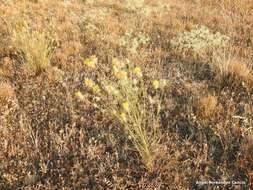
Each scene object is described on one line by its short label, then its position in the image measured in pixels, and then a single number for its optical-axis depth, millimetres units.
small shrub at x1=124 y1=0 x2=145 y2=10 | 8742
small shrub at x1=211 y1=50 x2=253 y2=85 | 4711
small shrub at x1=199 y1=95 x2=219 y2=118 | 3993
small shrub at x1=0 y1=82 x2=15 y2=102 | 4543
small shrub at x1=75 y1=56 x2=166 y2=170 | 3049
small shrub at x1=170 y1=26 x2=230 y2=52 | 6082
